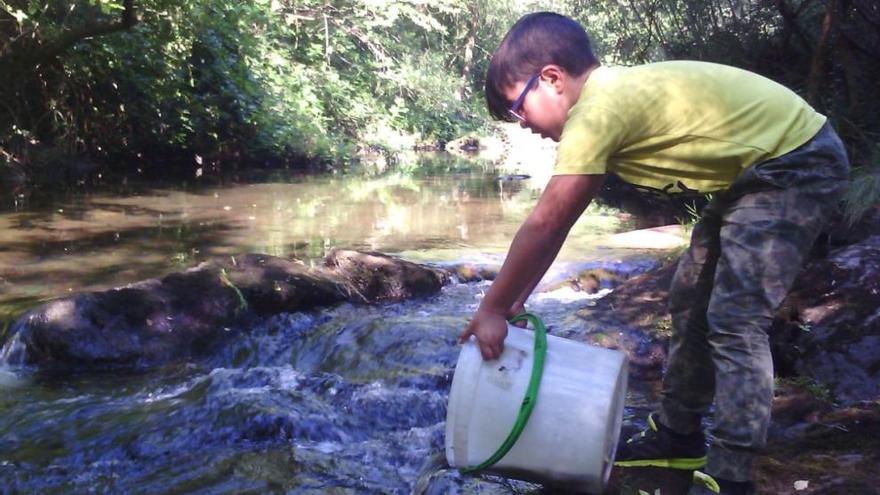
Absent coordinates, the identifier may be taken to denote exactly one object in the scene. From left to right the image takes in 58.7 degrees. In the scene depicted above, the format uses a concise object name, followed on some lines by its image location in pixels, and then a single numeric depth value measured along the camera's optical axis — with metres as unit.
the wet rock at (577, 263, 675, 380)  4.05
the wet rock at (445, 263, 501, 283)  6.85
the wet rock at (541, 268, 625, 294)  6.56
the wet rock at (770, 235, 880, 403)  3.22
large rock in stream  4.49
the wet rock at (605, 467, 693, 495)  2.22
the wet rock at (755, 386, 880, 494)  2.20
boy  1.96
